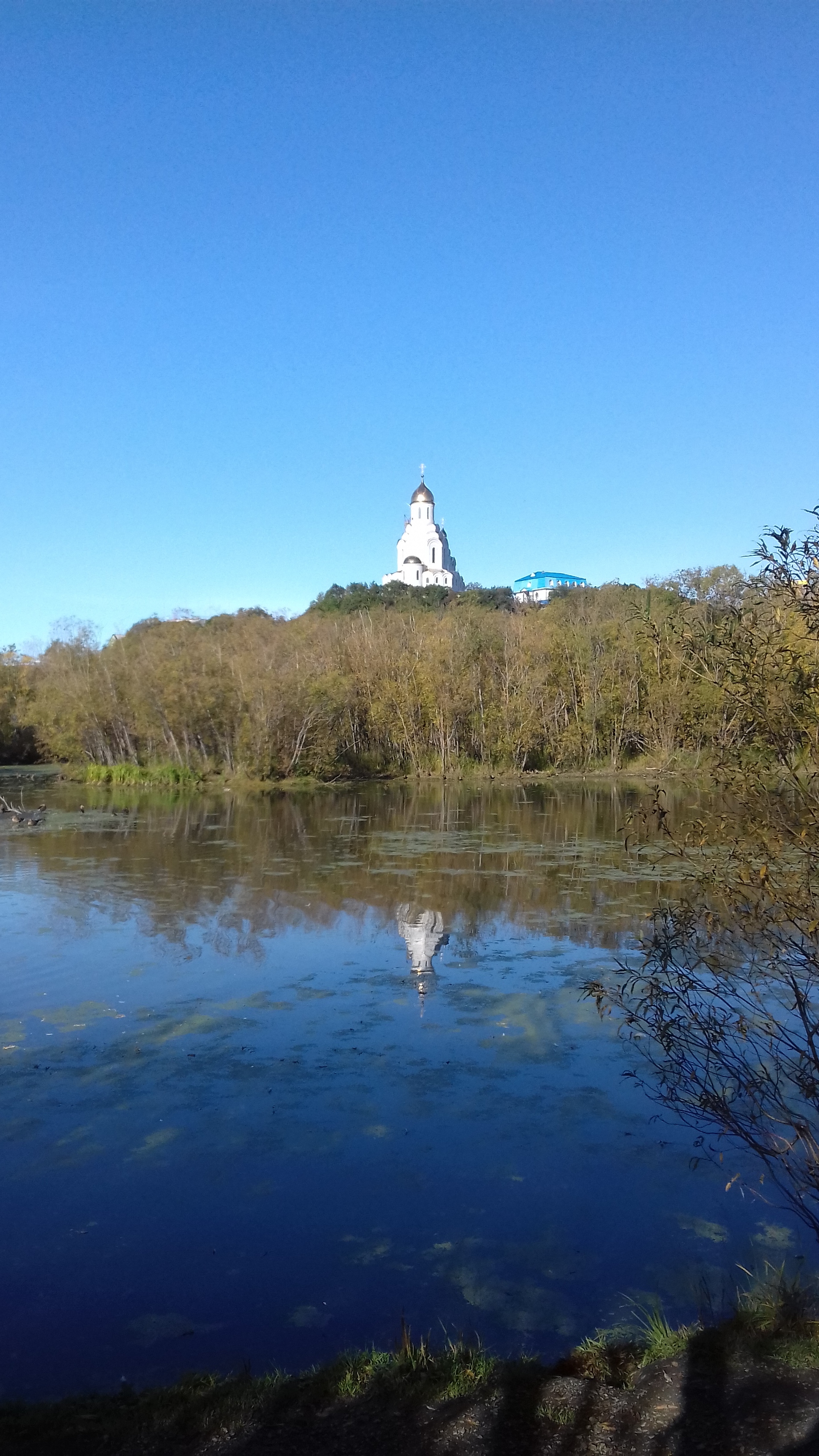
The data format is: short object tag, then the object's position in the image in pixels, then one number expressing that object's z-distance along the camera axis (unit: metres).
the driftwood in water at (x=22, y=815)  21.56
